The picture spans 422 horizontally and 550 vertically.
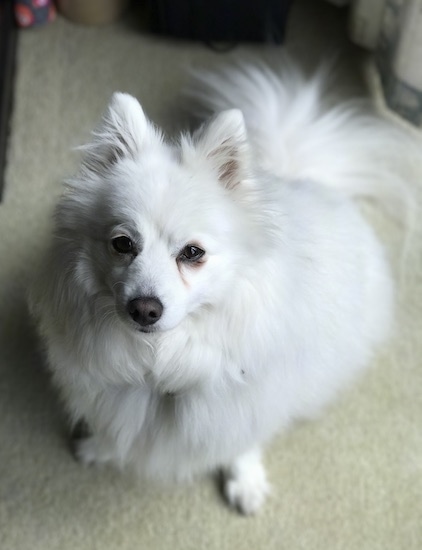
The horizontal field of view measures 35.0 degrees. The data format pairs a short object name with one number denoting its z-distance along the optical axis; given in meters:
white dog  0.94
